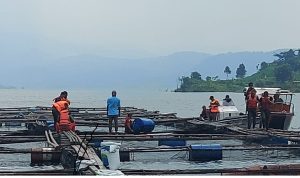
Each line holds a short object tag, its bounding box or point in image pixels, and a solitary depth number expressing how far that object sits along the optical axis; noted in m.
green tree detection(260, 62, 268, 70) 190.62
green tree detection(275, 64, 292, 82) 167.00
